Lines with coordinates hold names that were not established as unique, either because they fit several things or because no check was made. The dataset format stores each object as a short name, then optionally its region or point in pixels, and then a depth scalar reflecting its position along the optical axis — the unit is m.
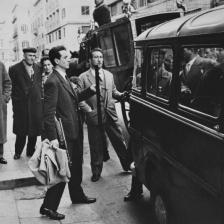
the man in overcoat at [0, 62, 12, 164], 6.87
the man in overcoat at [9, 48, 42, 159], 7.20
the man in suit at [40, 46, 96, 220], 4.70
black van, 3.13
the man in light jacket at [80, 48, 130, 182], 6.42
